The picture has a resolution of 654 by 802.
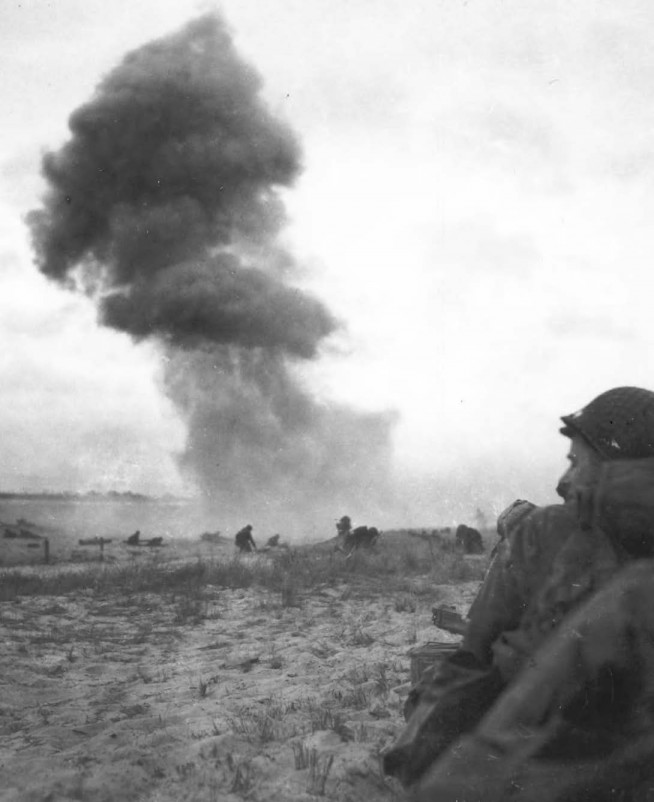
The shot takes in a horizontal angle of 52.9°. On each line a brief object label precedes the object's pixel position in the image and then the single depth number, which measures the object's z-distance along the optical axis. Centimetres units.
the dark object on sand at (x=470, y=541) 1577
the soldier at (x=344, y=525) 1891
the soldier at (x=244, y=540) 1841
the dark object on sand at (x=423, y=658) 309
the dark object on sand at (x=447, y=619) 333
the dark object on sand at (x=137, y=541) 2241
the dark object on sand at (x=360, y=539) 1561
